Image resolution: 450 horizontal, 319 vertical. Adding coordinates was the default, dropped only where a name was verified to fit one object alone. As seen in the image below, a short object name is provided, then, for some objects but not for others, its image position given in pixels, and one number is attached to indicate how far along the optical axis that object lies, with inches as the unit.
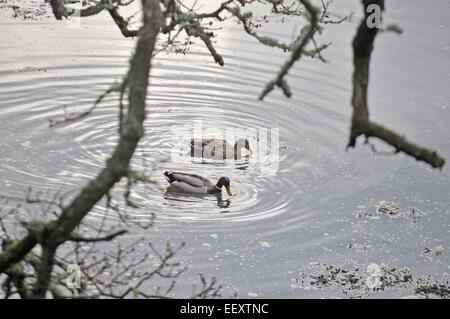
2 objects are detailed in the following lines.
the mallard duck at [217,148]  577.0
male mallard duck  520.1
